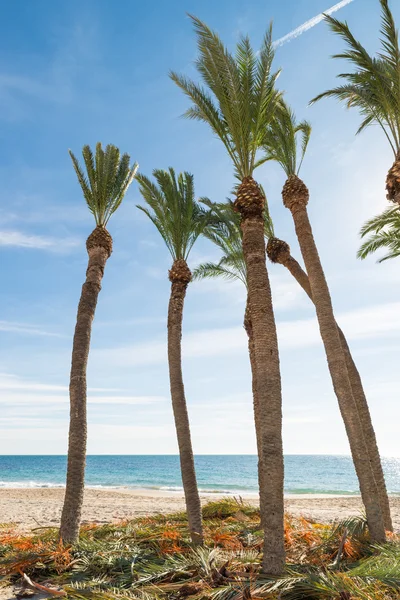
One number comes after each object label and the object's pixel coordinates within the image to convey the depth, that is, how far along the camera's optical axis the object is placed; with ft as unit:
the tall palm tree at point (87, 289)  28.76
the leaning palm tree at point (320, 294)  27.66
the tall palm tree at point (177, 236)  33.94
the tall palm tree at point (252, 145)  22.45
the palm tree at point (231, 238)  42.61
